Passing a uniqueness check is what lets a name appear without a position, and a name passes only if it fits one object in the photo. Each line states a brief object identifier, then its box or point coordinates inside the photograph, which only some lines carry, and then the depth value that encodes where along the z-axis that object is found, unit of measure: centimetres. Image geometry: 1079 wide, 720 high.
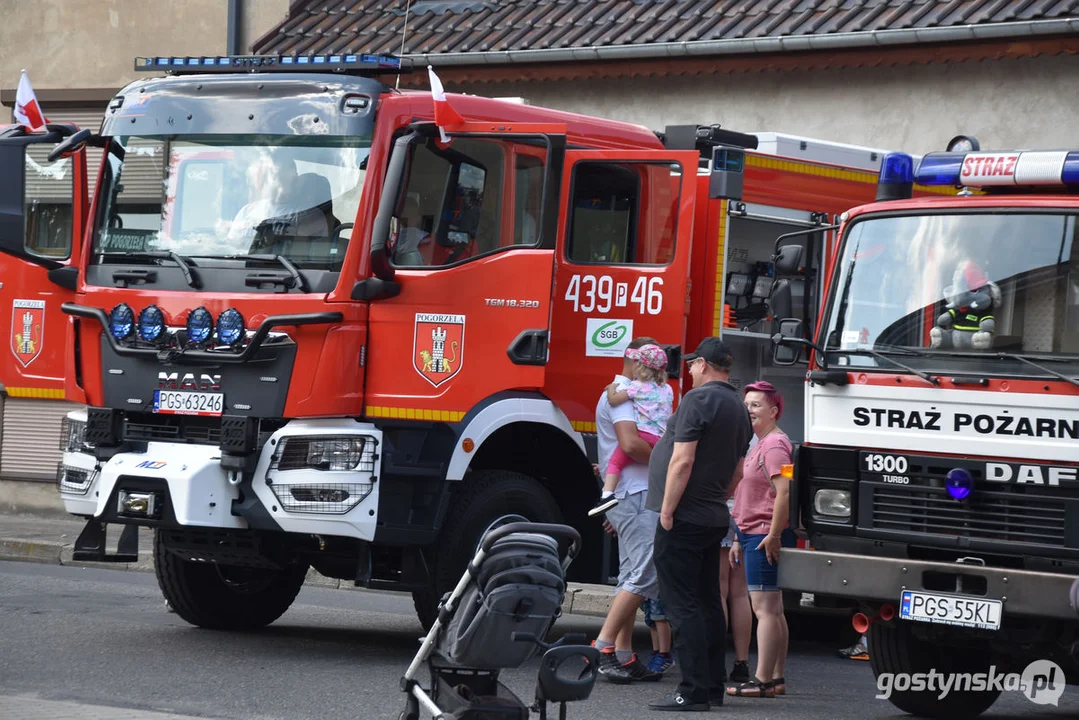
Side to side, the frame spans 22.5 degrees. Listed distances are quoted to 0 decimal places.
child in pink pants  1523
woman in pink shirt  1445
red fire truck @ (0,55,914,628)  1475
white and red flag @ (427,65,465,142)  1480
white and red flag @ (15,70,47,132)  1636
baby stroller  1000
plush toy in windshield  1284
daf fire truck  1227
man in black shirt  1362
